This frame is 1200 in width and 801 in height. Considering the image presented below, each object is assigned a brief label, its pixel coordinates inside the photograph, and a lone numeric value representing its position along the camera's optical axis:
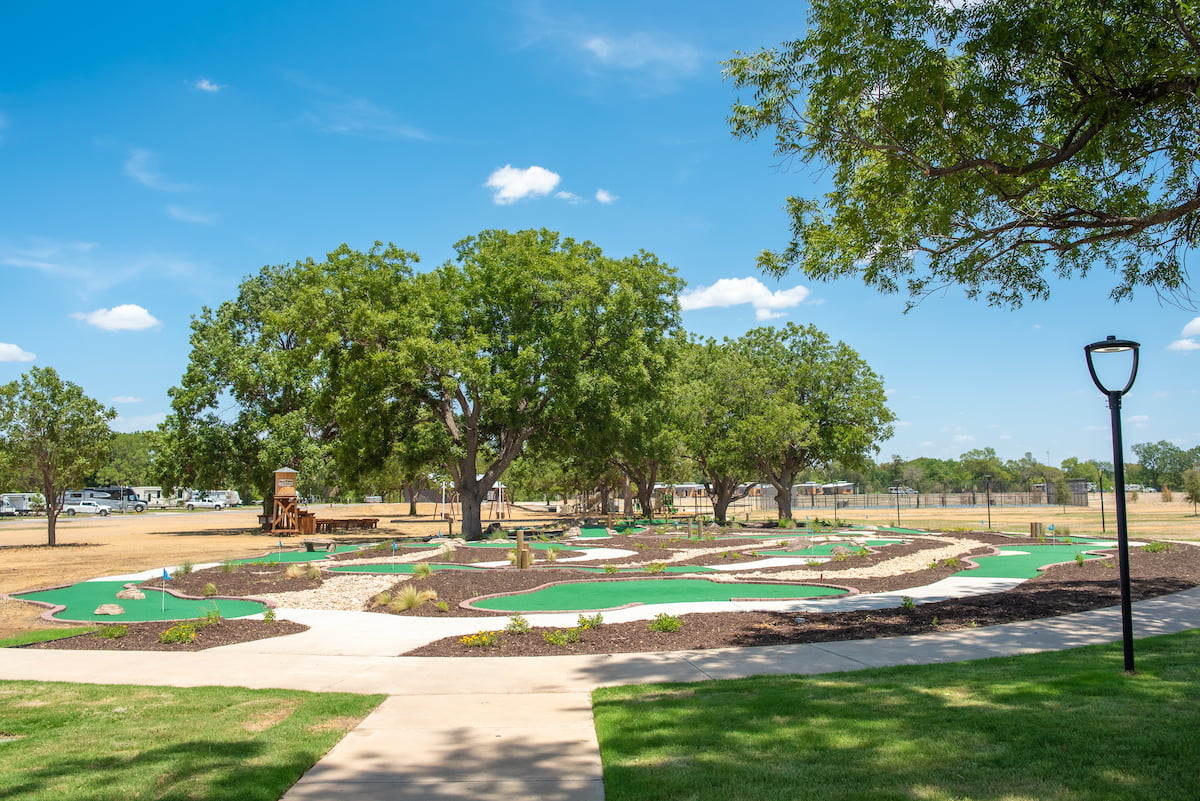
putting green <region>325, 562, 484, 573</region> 19.68
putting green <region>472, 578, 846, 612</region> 14.00
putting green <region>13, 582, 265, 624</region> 13.09
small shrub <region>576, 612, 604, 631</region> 10.50
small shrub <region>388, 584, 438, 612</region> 13.07
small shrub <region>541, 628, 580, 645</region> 9.81
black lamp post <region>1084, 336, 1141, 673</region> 7.19
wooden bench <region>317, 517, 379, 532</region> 40.39
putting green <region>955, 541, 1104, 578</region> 17.95
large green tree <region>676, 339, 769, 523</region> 39.28
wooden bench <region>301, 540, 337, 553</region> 26.21
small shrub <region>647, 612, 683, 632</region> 10.47
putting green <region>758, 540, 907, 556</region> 23.84
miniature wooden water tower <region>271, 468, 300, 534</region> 37.12
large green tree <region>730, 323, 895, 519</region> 39.59
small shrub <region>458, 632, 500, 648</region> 9.76
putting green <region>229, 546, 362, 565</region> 22.48
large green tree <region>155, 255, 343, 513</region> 40.06
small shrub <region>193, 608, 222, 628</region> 10.98
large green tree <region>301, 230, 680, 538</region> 29.19
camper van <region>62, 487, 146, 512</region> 82.22
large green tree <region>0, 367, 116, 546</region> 30.69
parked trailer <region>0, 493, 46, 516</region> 76.06
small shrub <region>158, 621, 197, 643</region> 10.20
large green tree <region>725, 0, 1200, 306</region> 8.77
